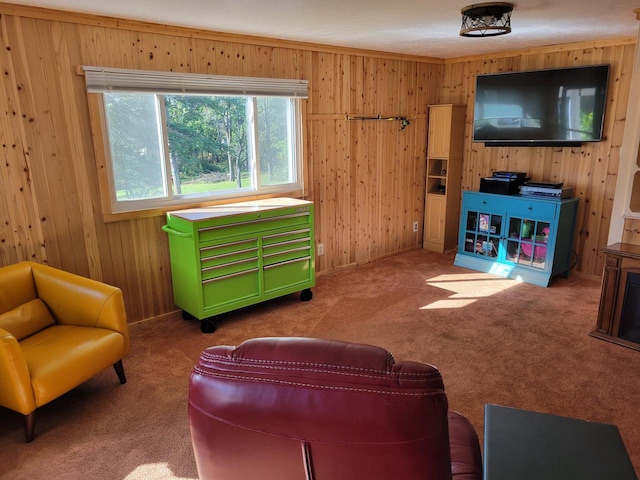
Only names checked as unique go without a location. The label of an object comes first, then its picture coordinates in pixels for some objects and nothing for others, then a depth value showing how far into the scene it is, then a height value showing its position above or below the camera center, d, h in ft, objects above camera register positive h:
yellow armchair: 7.35 -3.54
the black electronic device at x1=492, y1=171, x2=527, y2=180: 15.21 -1.37
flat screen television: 13.82 +0.83
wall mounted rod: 15.35 +0.61
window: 10.82 +0.07
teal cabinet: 14.20 -3.31
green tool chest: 11.18 -2.96
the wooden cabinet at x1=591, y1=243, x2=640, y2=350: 10.28 -3.74
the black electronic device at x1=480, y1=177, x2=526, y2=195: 15.07 -1.68
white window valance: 10.19 +1.37
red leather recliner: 2.77 -1.71
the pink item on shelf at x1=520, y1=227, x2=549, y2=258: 14.30 -3.62
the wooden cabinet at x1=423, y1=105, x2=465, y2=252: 17.21 -1.60
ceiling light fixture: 9.20 +2.42
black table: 3.36 -2.45
